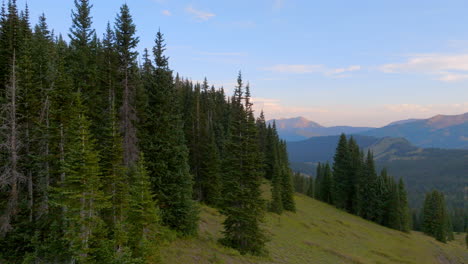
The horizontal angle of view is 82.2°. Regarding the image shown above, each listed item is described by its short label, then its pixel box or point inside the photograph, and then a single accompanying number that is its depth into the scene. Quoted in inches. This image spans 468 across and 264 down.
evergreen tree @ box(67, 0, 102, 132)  970.1
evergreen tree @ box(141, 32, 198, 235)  937.5
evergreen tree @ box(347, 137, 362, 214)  2920.8
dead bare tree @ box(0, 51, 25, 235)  656.4
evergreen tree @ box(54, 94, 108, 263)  522.0
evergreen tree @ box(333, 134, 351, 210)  2994.6
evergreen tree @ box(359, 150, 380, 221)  2807.6
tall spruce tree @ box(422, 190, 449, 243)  2979.8
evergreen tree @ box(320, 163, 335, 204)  3284.9
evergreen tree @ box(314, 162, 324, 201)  3862.0
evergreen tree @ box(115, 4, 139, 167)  875.7
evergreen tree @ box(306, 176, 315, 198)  4195.9
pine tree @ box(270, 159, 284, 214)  2026.3
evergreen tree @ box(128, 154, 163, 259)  626.2
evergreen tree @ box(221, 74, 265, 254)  1021.2
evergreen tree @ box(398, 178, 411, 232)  2768.2
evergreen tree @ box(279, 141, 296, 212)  2266.2
